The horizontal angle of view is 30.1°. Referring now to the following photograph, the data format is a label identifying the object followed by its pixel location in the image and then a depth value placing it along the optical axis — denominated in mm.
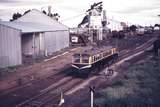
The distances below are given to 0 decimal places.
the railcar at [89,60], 28797
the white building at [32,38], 35062
